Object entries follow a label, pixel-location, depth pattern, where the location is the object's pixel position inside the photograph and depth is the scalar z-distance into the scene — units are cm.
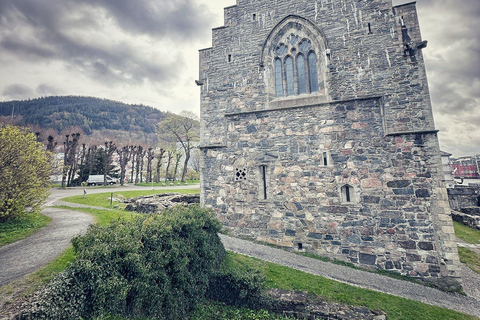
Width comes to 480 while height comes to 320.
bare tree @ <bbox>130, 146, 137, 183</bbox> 3925
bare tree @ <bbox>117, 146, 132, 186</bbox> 3688
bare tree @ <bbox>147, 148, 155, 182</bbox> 3881
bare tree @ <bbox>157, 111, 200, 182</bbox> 3384
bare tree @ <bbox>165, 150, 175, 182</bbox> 3500
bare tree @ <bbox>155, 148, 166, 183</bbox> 3421
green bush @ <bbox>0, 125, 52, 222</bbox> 763
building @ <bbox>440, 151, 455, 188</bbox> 2479
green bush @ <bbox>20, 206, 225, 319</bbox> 362
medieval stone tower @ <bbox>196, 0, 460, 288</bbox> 863
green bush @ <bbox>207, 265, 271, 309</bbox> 660
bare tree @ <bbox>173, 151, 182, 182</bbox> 3567
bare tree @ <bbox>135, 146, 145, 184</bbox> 3929
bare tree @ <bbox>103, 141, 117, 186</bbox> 3431
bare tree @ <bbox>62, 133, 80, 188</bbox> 3171
